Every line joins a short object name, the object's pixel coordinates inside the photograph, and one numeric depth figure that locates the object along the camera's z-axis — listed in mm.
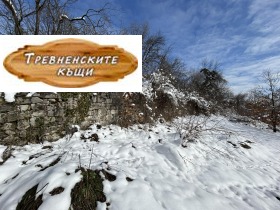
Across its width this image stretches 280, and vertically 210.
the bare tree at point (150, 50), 17061
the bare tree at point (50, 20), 8875
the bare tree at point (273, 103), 11125
